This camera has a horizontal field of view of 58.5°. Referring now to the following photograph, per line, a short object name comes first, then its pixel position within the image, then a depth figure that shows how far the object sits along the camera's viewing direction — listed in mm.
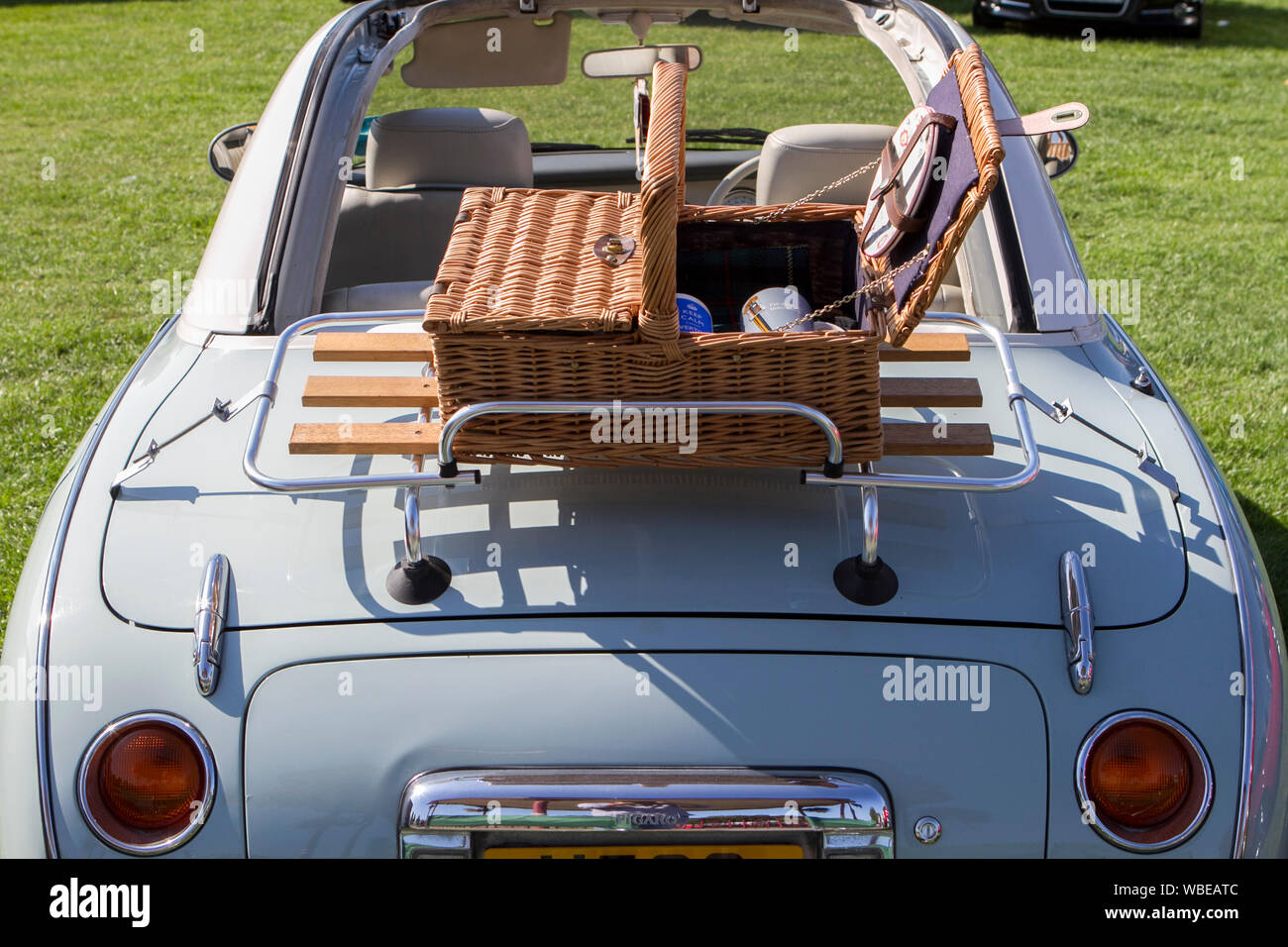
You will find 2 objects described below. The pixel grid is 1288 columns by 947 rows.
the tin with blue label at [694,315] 2033
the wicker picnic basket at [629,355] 1688
